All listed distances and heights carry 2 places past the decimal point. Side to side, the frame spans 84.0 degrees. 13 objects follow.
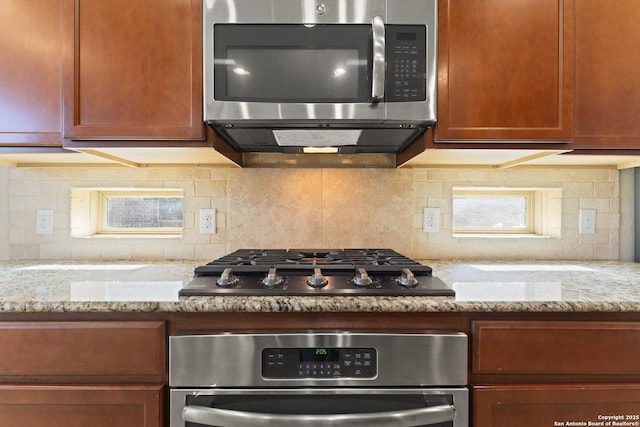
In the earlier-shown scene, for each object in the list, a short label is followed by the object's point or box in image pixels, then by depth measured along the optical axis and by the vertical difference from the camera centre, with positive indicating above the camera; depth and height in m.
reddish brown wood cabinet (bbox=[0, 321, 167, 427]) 0.93 -0.42
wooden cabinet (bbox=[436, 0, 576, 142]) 1.19 +0.48
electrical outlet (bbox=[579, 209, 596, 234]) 1.62 -0.04
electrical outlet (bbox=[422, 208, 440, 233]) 1.63 -0.02
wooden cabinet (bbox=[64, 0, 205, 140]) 1.18 +0.47
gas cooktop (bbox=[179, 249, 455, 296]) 0.98 -0.20
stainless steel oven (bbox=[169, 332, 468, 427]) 0.92 -0.42
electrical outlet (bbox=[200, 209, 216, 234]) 1.62 -0.05
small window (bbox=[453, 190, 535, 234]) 1.72 +0.00
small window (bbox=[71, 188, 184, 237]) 1.67 -0.01
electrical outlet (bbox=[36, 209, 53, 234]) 1.59 -0.05
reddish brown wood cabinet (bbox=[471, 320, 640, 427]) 0.94 -0.42
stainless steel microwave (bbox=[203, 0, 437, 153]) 1.16 +0.49
